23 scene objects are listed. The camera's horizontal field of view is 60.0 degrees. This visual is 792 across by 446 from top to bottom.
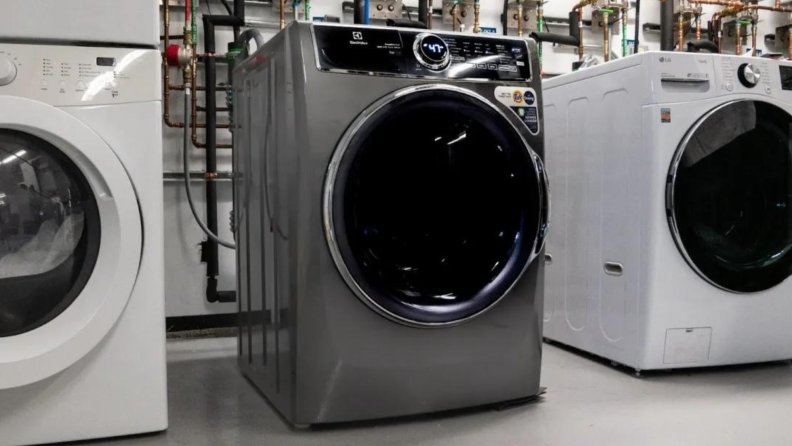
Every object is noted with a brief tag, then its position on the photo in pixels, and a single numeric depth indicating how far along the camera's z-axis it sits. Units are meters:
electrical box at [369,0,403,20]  2.76
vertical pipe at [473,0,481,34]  2.86
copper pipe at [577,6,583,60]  3.06
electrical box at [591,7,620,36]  3.15
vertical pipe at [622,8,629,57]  3.14
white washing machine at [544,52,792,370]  1.96
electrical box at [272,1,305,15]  2.70
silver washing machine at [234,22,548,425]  1.51
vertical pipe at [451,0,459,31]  2.86
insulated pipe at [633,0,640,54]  2.89
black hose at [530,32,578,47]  2.85
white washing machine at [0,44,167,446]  1.39
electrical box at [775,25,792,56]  3.48
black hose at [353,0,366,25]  2.15
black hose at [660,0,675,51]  2.78
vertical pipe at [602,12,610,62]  3.10
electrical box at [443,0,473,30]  2.90
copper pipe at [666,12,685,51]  3.25
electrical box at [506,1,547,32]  3.00
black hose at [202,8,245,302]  2.50
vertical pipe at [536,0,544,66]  3.00
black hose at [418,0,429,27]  2.74
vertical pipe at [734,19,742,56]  3.32
